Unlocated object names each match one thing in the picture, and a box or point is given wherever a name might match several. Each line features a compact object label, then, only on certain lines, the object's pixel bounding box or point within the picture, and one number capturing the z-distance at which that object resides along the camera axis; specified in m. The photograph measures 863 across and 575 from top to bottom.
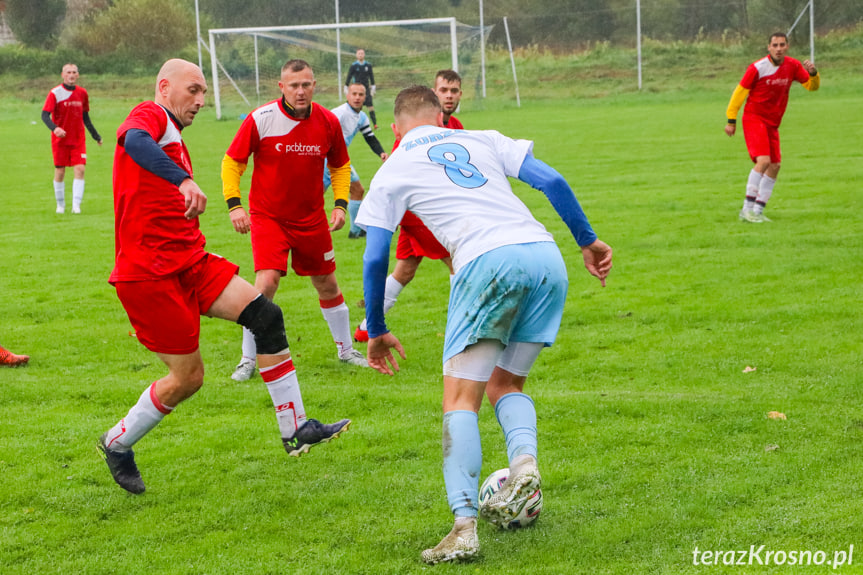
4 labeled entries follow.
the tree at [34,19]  54.16
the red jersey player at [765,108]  13.04
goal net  36.09
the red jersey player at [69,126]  16.19
